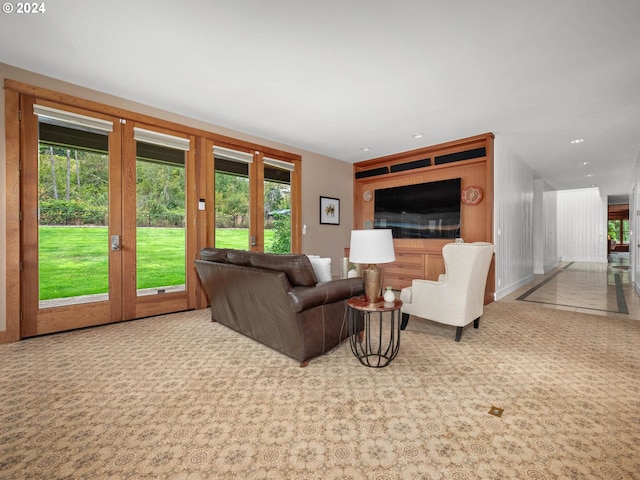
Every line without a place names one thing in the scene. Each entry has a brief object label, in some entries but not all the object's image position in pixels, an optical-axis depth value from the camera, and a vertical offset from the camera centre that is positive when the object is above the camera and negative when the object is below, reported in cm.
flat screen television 534 +58
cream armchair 294 -52
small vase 244 -47
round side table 236 -97
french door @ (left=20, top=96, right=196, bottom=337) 315 +26
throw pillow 274 -27
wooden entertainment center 491 +102
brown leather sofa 237 -52
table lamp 239 -11
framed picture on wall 613 +61
